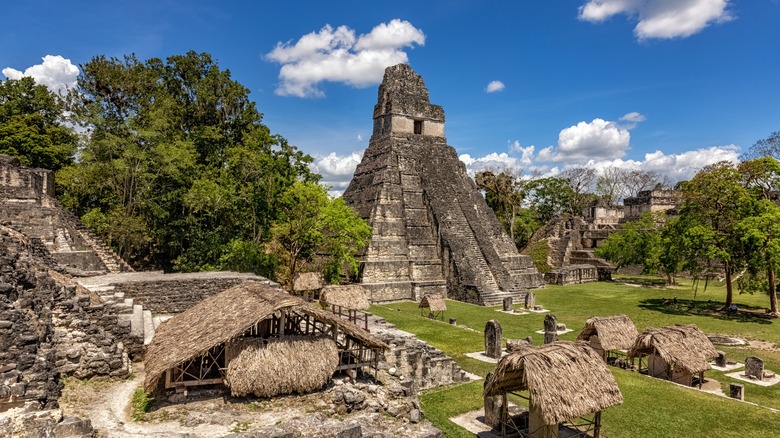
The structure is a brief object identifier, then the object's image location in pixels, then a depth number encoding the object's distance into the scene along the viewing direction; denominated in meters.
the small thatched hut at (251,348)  8.13
